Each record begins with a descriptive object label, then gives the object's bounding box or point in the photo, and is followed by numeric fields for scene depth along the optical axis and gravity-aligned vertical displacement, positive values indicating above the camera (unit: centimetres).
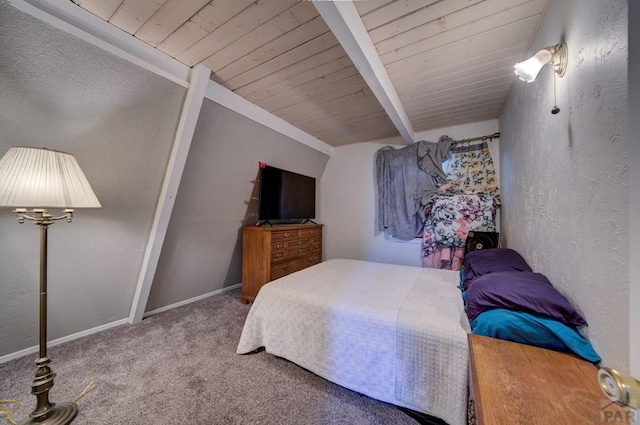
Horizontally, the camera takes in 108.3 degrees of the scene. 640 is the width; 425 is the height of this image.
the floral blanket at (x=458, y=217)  267 -4
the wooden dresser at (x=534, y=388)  60 -52
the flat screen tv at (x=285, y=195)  280 +25
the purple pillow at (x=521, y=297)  92 -37
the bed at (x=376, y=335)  114 -70
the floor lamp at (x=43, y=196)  106 +8
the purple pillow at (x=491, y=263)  152 -34
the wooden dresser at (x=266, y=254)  264 -49
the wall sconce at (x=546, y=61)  104 +72
